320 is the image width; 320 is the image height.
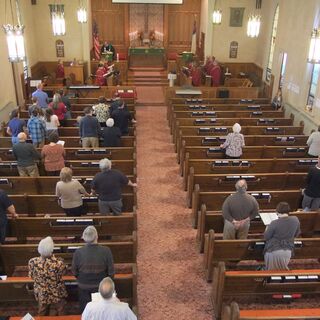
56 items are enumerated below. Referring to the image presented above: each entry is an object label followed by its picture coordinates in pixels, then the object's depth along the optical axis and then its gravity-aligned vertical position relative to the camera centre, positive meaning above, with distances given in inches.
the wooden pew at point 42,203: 235.8 -106.1
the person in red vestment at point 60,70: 617.6 -69.8
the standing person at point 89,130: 308.5 -82.1
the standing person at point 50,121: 327.2 -79.3
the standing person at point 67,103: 399.1 -79.0
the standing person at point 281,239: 180.2 -97.1
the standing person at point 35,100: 385.3 -72.5
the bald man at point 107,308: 122.6 -87.5
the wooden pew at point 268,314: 139.3 -108.8
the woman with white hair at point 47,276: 150.2 -97.1
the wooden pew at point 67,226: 210.1 -106.5
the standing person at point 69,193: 212.2 -91.6
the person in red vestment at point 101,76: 564.4 -71.0
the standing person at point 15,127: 307.1 -78.9
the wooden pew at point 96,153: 311.1 -99.9
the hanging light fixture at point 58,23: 531.8 +2.9
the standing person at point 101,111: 354.4 -75.5
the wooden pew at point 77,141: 341.3 -99.2
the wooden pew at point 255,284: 169.0 -109.9
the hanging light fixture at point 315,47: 311.4 -13.9
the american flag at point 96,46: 674.8 -34.9
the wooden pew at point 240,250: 194.5 -109.2
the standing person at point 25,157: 261.6 -88.7
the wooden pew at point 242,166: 294.5 -102.0
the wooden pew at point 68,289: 164.6 -110.1
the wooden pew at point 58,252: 187.2 -108.1
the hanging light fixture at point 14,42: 335.9 -15.1
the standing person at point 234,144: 300.5 -87.8
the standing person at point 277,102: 488.8 -89.5
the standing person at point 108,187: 216.9 -88.0
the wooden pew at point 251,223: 220.8 -109.6
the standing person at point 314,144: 308.0 -88.4
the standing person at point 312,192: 231.7 -95.3
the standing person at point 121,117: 349.1 -80.3
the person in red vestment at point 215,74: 598.9 -68.7
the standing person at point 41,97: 388.2 -70.3
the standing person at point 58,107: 363.9 -74.8
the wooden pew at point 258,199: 245.9 -105.7
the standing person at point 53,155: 266.8 -88.1
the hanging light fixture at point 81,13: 621.0 +19.4
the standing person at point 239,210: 198.1 -90.4
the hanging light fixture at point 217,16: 619.1 +18.8
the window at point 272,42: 564.7 -18.8
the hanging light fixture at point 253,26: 576.4 +4.2
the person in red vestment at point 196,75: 601.3 -71.3
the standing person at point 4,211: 193.3 -92.1
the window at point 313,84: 409.6 -56.7
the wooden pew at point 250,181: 273.4 -105.1
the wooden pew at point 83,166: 288.8 -101.9
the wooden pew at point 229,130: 378.0 -97.1
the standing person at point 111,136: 309.9 -86.1
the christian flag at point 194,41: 736.0 -24.6
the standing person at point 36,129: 302.8 -80.5
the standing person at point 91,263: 150.6 -89.8
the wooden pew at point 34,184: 261.1 -104.9
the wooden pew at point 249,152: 325.1 -100.7
